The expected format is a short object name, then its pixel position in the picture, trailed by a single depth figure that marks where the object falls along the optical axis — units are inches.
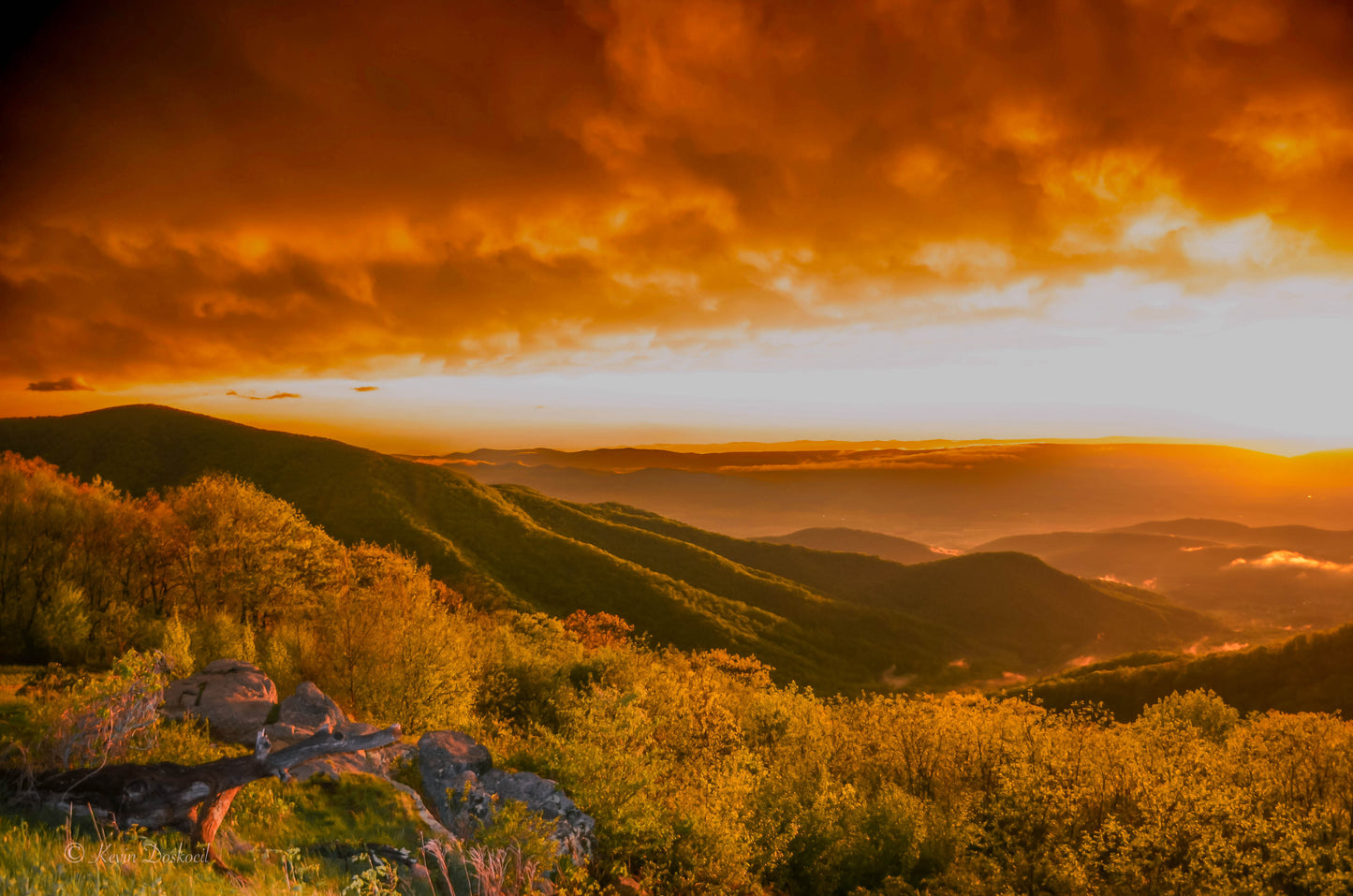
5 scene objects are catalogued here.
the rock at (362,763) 808.9
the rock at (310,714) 964.5
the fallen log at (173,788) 478.9
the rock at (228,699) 951.0
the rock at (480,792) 901.2
